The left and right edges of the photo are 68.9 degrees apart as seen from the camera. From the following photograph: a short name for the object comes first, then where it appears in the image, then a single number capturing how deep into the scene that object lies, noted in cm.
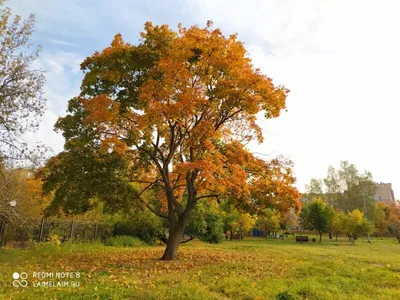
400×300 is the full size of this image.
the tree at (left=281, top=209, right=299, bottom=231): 5556
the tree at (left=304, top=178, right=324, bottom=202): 6781
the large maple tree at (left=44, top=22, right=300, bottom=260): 1190
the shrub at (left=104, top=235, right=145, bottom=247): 2106
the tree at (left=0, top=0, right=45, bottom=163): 1046
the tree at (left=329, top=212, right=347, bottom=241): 3951
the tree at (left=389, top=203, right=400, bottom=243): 4541
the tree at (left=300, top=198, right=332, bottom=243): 4056
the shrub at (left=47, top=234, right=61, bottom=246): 1609
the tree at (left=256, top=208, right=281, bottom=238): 4978
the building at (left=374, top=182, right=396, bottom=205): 11681
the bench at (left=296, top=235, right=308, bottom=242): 3834
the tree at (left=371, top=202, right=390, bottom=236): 5575
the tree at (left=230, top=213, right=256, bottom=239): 4338
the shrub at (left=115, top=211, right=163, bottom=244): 2395
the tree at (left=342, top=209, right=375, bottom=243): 3694
